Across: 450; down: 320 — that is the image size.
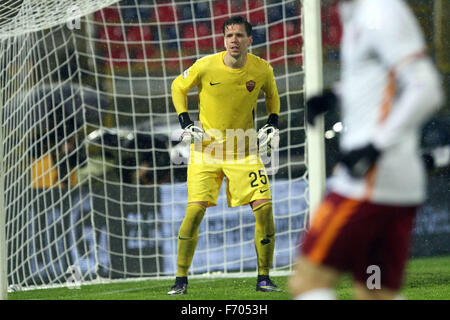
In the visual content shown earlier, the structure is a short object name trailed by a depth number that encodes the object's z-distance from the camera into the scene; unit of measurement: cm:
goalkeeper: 1016
